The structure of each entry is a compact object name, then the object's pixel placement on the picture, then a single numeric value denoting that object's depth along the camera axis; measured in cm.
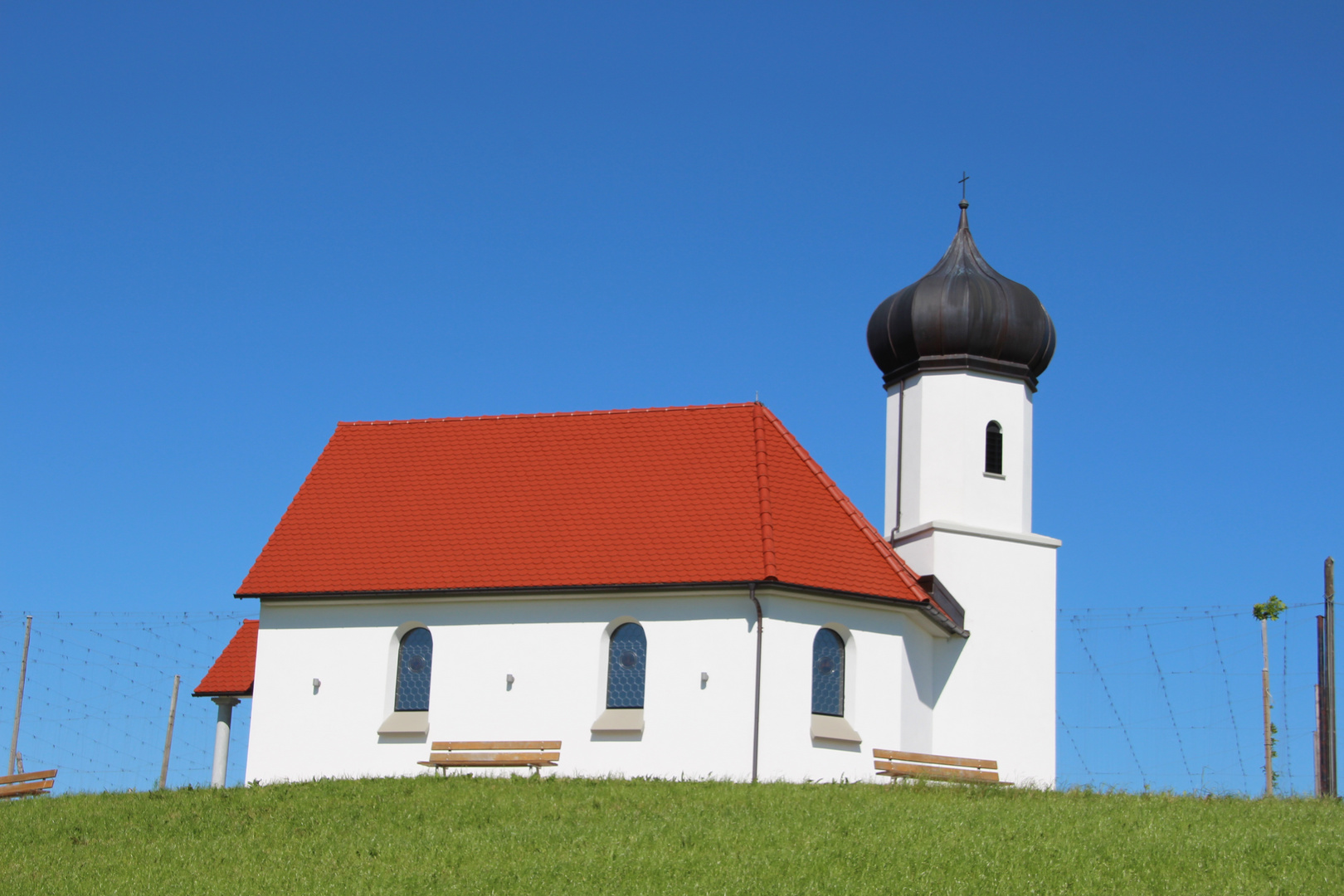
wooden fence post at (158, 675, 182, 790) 3412
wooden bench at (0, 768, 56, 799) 2456
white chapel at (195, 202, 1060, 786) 2359
